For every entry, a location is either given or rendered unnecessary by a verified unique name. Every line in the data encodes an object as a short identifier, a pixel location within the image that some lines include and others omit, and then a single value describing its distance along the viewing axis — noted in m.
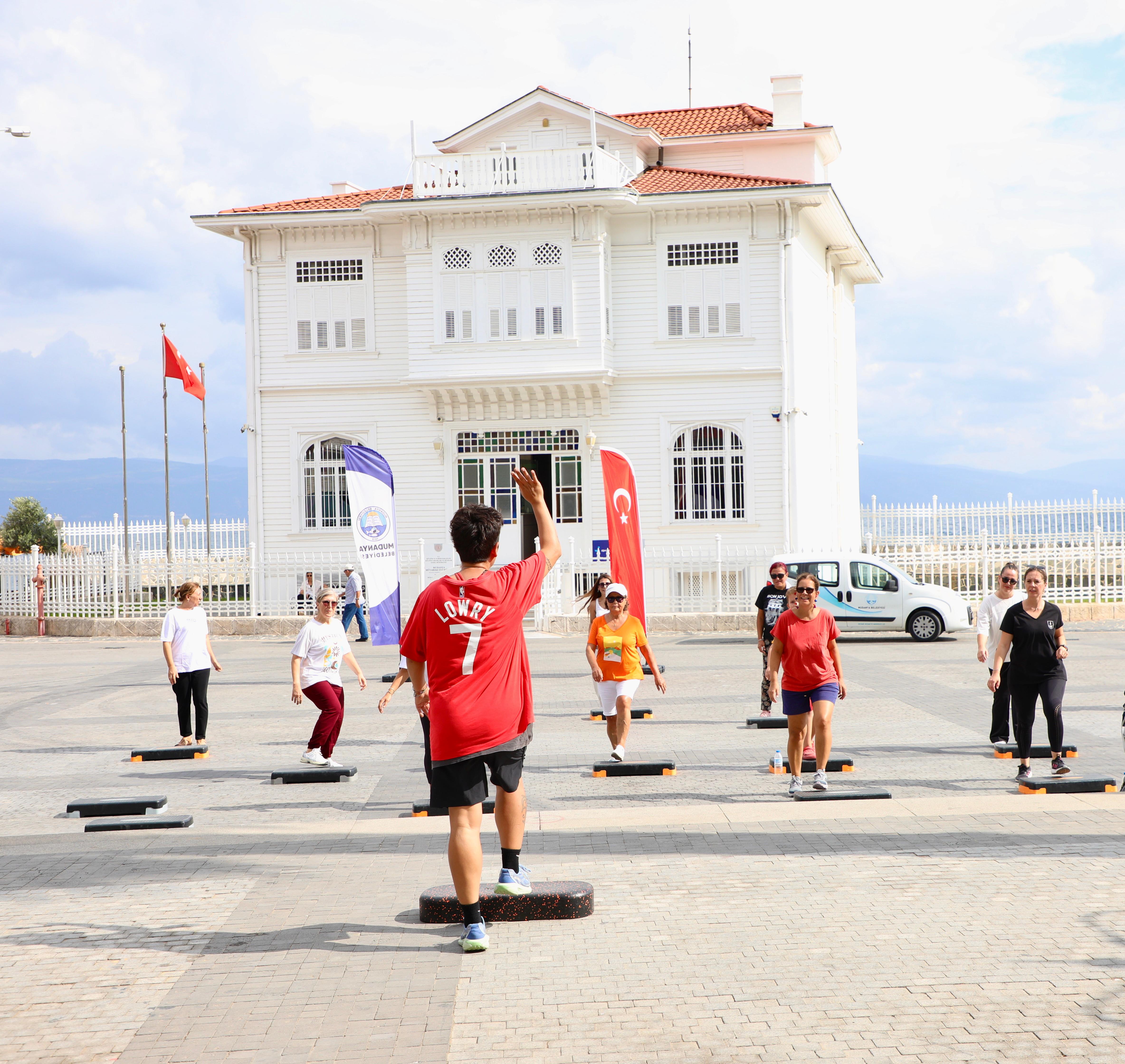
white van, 22.95
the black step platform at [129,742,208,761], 11.55
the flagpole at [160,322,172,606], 28.02
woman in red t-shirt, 9.14
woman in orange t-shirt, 10.67
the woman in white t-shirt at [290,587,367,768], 10.73
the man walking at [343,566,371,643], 25.25
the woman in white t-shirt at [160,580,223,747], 11.84
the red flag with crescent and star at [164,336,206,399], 33.47
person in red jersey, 5.43
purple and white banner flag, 16.44
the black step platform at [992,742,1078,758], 10.41
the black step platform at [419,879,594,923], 5.89
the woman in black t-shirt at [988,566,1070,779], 9.76
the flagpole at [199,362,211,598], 44.21
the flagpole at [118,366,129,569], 47.81
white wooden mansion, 28.23
